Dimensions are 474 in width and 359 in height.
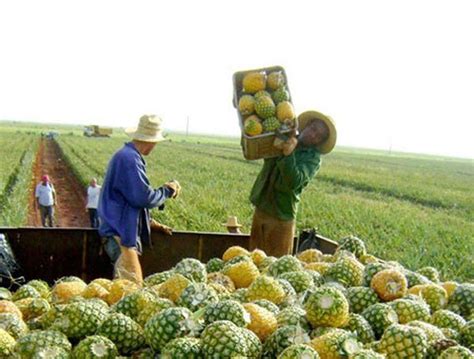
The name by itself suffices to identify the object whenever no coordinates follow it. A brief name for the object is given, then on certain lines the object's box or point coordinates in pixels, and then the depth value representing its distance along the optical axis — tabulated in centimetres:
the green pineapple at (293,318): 282
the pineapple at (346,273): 359
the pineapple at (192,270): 358
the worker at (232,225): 654
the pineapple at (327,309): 279
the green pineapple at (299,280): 344
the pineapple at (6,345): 263
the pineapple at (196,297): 299
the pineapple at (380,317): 291
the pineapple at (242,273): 368
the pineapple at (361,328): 283
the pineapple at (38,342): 257
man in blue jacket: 492
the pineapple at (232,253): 433
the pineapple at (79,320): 279
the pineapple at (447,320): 298
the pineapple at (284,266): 376
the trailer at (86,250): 479
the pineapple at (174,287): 323
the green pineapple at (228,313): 271
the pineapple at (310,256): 434
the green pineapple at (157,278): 369
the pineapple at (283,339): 257
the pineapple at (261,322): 277
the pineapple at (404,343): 254
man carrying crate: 574
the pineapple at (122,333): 273
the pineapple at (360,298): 321
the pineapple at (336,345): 245
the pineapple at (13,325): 286
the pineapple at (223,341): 243
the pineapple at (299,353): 233
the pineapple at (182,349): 246
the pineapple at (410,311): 302
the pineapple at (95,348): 253
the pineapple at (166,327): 263
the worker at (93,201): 1372
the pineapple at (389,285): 328
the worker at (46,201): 1461
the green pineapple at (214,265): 423
